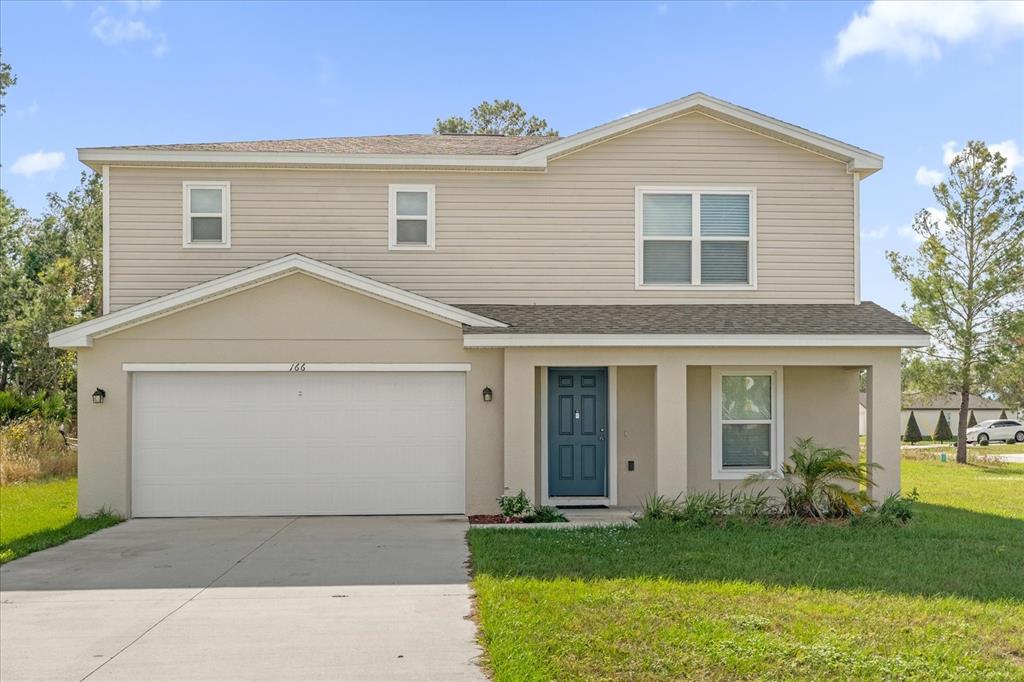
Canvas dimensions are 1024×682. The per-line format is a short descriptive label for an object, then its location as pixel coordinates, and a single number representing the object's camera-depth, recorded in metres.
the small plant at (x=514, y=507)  12.28
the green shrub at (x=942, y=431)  46.42
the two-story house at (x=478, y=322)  12.71
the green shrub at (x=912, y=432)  45.81
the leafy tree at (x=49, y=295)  28.86
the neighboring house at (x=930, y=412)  51.62
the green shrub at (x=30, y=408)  20.22
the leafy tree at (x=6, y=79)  24.39
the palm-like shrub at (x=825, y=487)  12.19
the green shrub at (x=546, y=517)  12.12
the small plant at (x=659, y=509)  11.98
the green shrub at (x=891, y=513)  11.85
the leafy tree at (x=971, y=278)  25.45
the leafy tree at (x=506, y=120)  36.66
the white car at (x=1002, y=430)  45.69
